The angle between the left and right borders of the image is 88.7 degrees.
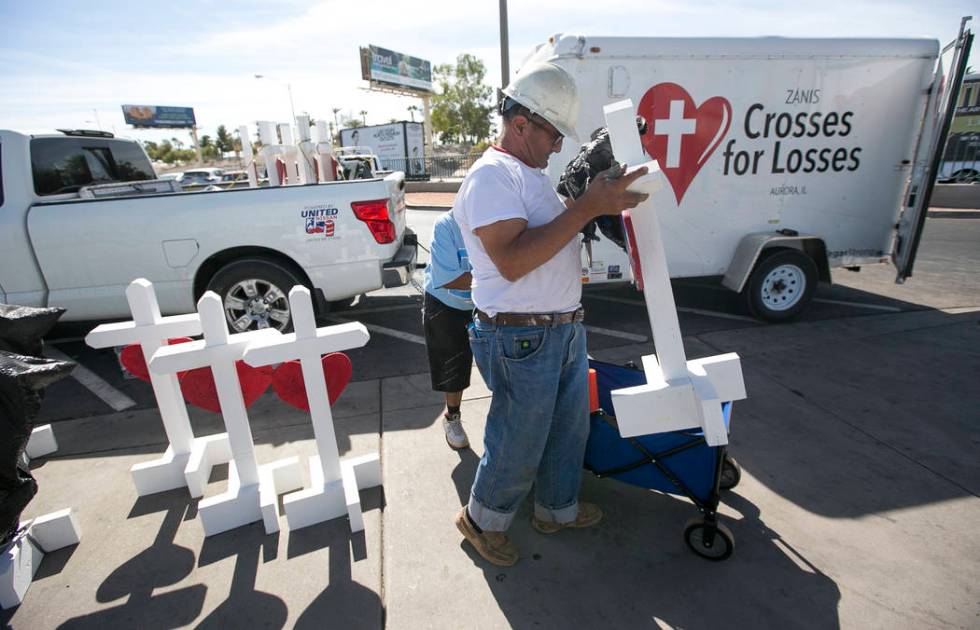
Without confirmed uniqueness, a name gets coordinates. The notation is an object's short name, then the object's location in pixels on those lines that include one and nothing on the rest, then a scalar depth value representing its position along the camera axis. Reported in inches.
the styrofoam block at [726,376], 81.5
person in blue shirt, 107.7
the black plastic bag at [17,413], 76.6
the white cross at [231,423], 91.0
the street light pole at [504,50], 418.3
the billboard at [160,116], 2687.0
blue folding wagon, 88.0
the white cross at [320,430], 88.8
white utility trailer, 179.8
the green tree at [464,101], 1875.0
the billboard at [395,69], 1547.7
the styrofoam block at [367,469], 107.4
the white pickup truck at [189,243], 167.0
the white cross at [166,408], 101.0
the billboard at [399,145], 1041.5
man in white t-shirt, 66.7
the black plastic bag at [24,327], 82.8
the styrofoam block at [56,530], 92.7
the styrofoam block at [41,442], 124.9
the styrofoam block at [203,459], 106.8
